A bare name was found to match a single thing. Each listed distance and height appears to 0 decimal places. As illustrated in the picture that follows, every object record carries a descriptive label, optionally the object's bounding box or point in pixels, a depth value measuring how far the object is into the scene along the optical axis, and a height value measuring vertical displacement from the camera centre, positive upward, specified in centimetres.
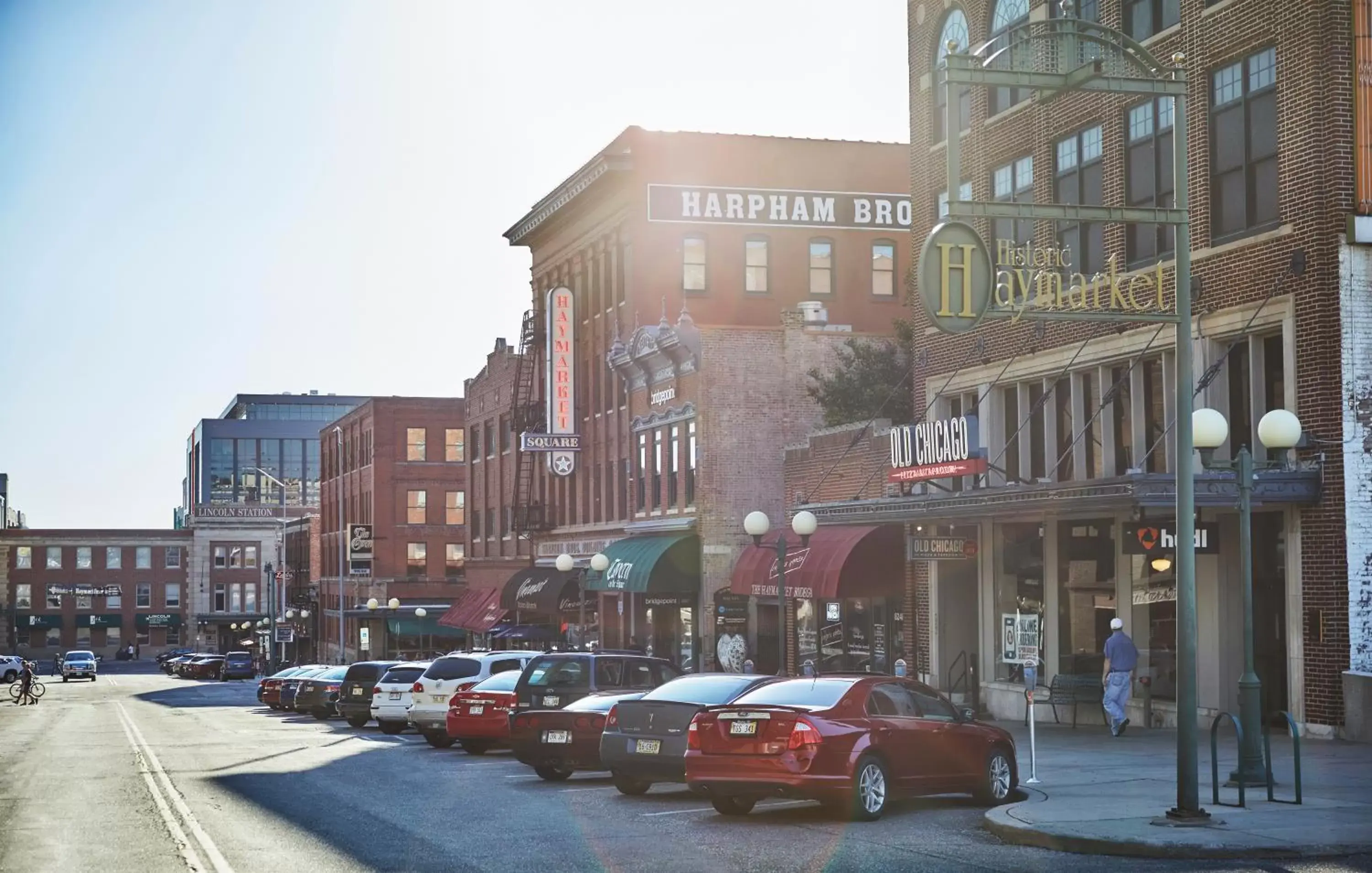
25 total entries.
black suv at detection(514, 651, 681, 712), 2477 -169
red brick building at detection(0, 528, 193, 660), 14162 -212
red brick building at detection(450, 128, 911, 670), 4503 +603
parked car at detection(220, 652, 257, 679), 9269 -550
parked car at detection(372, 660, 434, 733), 3553 -274
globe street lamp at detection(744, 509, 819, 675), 2959 +53
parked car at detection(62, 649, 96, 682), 9525 -559
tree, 4319 +440
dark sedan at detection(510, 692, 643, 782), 2261 -231
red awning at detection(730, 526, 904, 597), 3550 +2
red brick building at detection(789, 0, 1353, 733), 2409 +301
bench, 2878 -223
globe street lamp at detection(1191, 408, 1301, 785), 1714 +30
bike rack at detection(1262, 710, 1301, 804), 1590 -183
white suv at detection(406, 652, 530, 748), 3078 -217
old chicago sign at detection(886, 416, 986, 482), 3023 +192
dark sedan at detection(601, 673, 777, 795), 1966 -191
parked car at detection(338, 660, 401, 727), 3881 -288
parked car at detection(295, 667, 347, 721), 4409 -337
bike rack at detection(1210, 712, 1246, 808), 1658 -204
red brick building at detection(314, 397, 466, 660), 8656 +261
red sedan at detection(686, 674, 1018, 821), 1695 -189
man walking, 2644 -180
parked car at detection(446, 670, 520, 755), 2805 -245
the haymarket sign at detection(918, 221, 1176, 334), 1806 +287
